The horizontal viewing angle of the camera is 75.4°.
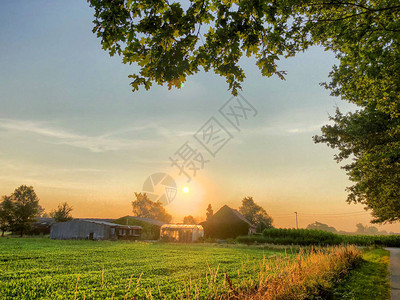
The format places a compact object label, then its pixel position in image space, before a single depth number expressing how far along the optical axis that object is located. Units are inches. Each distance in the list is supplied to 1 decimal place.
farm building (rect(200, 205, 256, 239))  2007.9
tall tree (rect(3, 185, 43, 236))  2059.5
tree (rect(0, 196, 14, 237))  2041.6
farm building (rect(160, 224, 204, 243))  1898.9
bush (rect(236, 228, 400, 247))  1537.9
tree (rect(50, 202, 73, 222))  2337.0
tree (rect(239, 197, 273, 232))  3383.9
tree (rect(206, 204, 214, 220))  2481.3
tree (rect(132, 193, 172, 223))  3843.5
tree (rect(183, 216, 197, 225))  3638.0
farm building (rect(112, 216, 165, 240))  2257.1
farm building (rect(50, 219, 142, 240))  1828.2
